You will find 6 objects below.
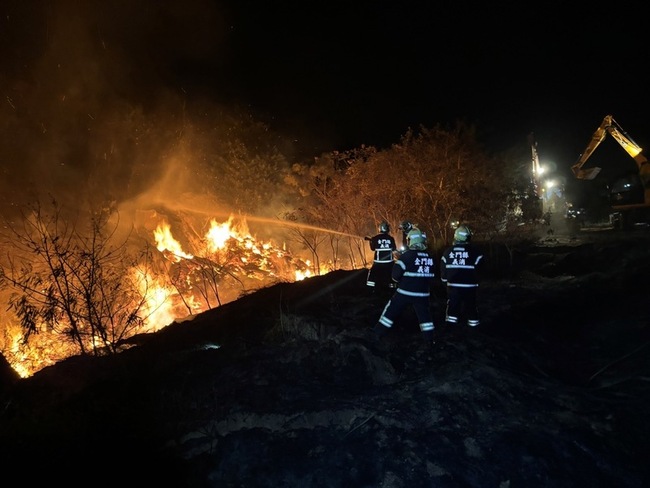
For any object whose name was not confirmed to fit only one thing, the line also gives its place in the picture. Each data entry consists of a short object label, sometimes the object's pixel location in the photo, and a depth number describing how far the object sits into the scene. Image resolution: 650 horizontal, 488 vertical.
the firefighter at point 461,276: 6.53
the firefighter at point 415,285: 6.01
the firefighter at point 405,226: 9.26
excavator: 19.61
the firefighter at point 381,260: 8.93
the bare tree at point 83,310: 6.63
